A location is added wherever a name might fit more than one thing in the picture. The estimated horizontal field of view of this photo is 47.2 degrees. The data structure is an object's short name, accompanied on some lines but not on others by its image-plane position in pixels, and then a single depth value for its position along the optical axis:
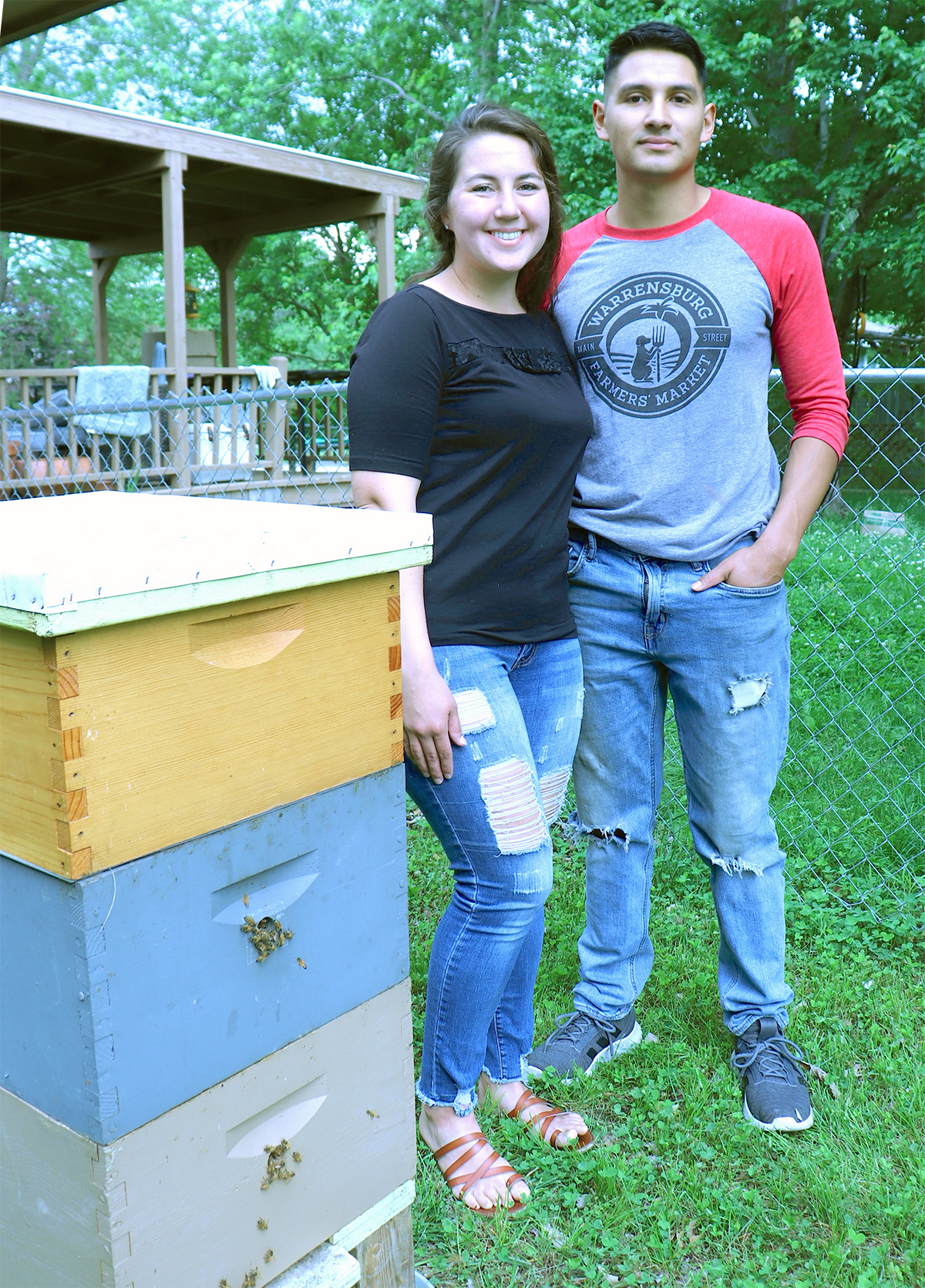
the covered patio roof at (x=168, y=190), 8.73
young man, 2.13
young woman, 1.86
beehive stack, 1.15
